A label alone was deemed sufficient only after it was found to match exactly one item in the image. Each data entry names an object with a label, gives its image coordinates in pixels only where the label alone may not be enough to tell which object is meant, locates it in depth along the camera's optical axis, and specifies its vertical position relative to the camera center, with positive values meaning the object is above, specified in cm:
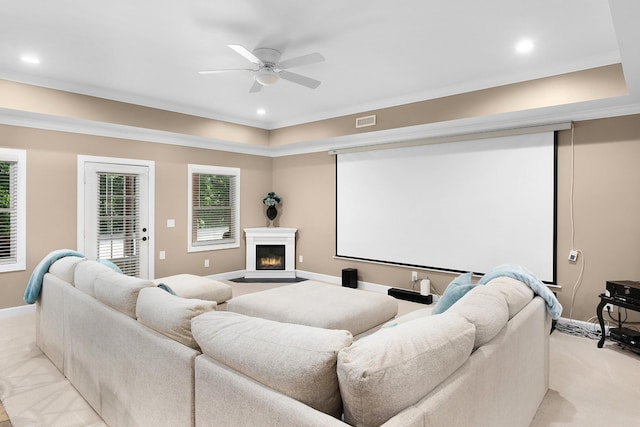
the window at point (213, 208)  620 +2
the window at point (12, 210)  434 -2
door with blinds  500 -11
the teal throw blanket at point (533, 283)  249 -51
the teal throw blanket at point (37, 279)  315 -62
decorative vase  715 -7
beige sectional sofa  111 -61
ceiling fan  325 +137
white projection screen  435 +7
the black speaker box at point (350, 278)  591 -113
